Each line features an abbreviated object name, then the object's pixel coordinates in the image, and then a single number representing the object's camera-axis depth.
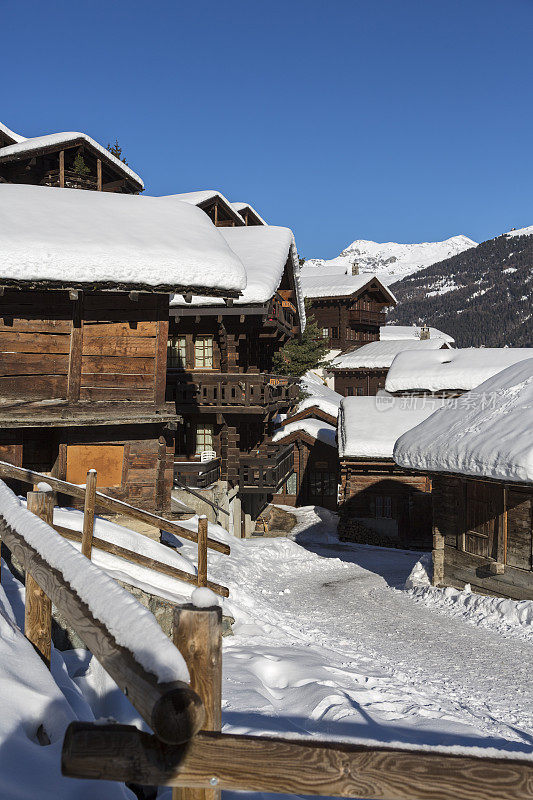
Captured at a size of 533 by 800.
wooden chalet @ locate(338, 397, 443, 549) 26.75
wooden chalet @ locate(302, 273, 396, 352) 54.84
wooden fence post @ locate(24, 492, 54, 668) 4.52
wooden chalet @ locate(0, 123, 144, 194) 26.97
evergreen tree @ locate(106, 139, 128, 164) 42.34
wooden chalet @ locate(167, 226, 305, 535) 21.45
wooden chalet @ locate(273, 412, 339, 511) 34.41
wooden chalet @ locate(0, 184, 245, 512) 12.00
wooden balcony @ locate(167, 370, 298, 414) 22.06
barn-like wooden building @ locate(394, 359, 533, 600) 12.88
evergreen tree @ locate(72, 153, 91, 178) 28.52
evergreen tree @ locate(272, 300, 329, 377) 36.01
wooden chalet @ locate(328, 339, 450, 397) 51.16
